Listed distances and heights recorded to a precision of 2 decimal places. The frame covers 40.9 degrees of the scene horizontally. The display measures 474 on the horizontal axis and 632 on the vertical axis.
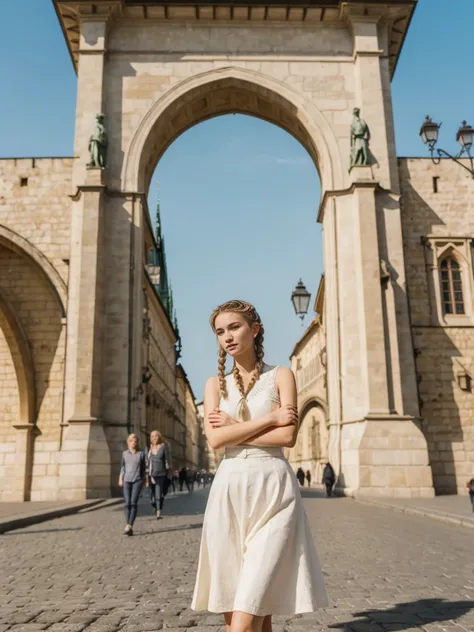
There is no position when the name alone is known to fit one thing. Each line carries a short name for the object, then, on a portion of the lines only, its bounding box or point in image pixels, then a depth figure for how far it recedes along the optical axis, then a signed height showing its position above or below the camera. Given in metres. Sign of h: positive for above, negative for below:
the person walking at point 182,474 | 35.56 -0.34
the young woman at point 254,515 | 2.53 -0.20
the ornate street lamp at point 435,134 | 14.56 +7.79
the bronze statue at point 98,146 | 19.67 +9.80
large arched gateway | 17.73 +8.66
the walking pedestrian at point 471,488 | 11.19 -0.43
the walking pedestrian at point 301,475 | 37.88 -0.53
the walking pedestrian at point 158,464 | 12.02 +0.08
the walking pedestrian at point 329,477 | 18.45 -0.32
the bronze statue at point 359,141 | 19.94 +9.96
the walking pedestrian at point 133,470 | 10.15 -0.02
